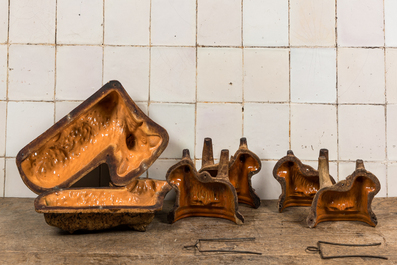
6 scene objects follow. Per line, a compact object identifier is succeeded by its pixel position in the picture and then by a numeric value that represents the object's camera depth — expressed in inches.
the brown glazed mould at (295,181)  57.9
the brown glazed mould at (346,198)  50.9
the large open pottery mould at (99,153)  53.1
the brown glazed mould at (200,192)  53.2
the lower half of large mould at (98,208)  46.8
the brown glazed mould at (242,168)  60.2
